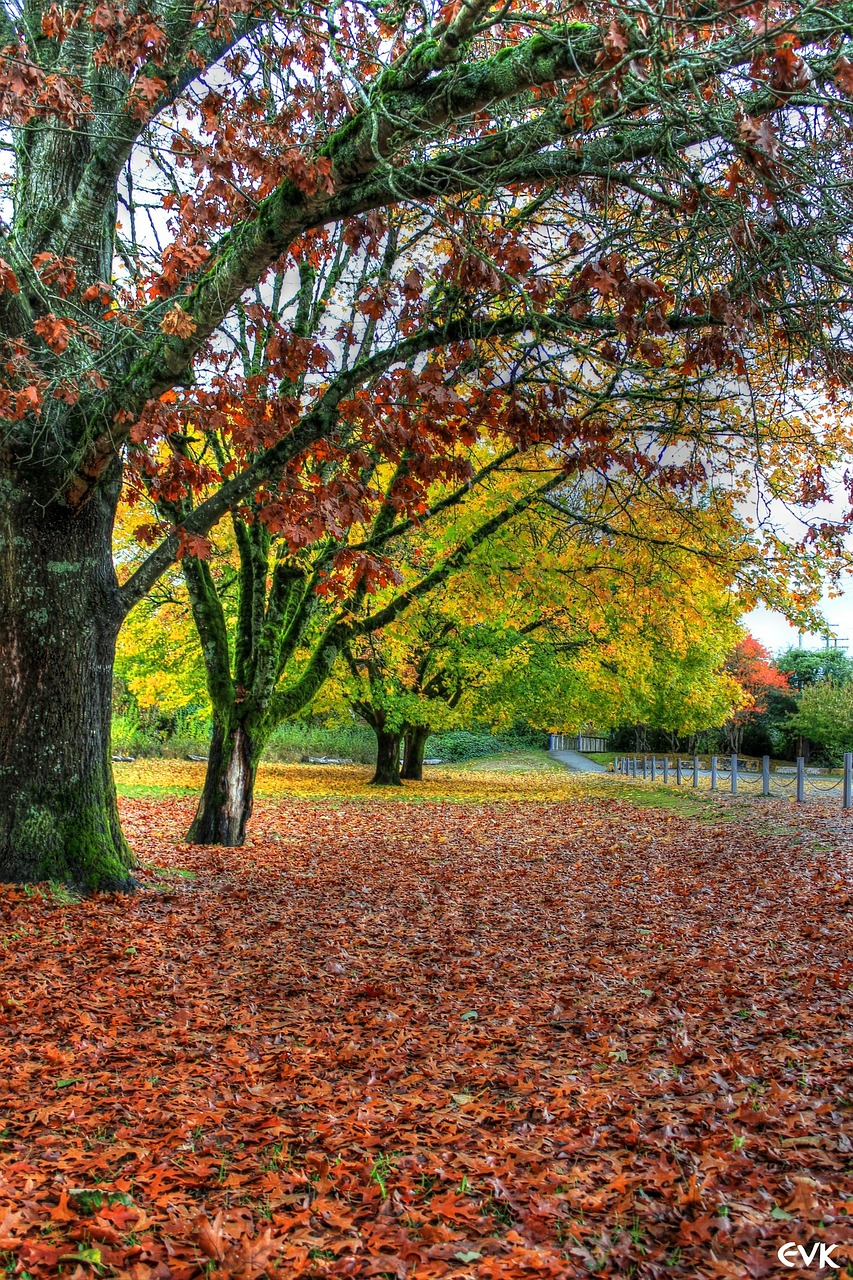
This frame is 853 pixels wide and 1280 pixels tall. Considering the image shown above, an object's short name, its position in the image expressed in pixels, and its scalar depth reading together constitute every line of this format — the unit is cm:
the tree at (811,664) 4781
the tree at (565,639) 1188
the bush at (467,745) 4891
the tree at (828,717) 3416
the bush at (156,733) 3072
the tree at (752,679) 4309
